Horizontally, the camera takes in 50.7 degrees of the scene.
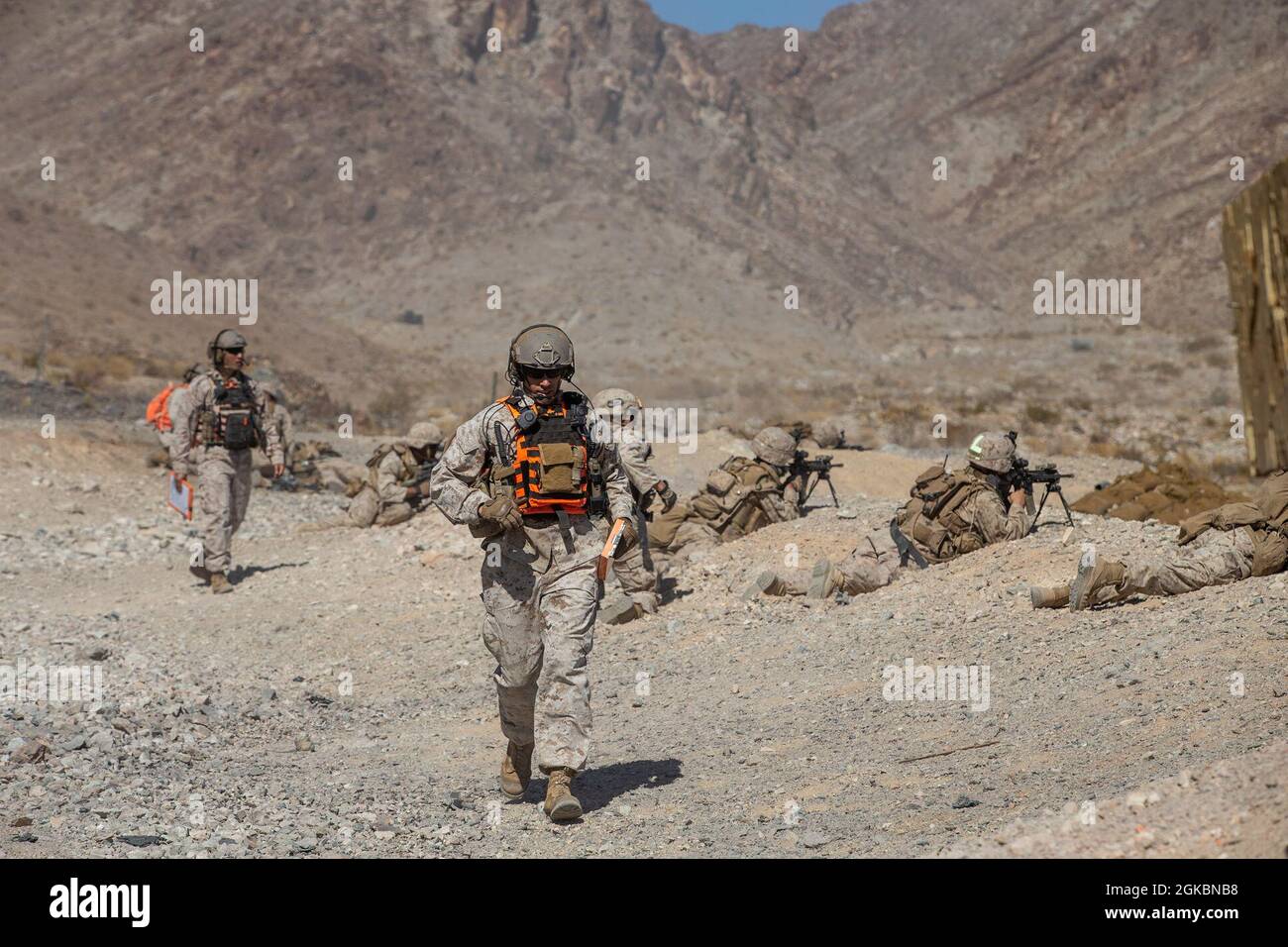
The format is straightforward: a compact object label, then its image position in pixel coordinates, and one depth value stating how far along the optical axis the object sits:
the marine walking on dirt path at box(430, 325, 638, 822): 5.21
